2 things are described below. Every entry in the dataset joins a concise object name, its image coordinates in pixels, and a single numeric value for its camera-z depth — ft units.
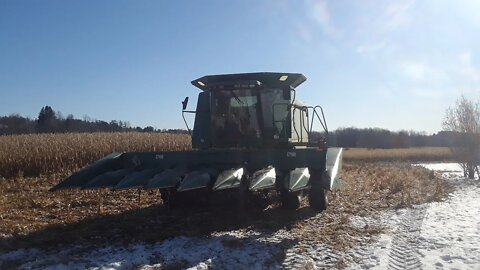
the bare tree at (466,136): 100.48
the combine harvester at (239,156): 27.78
